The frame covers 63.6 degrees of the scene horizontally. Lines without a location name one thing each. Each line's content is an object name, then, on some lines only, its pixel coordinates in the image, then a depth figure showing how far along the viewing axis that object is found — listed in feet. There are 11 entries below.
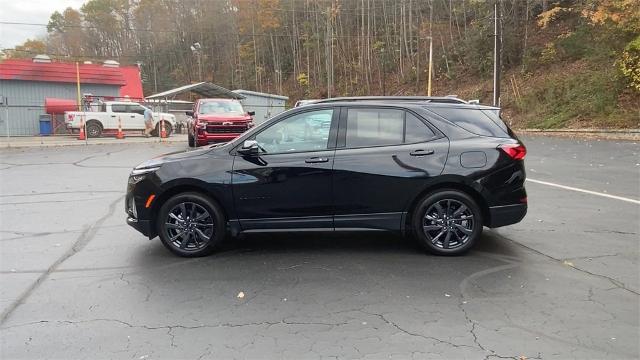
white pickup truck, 85.46
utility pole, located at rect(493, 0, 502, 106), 95.14
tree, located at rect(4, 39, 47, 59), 223.26
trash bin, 92.94
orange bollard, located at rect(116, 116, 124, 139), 84.69
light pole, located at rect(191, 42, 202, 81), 236.63
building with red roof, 96.94
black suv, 17.90
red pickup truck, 57.88
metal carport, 111.34
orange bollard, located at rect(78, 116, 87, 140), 82.91
